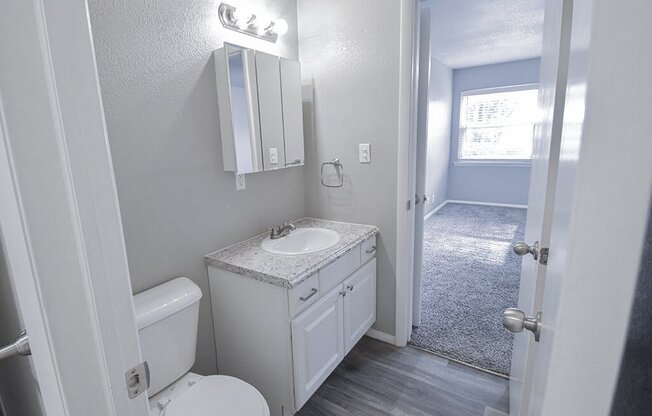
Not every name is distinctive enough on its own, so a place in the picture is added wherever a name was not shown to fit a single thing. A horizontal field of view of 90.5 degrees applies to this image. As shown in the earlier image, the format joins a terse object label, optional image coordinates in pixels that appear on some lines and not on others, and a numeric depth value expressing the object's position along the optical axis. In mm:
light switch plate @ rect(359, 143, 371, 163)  2059
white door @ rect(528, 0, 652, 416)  216
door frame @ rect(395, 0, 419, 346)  1820
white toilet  1200
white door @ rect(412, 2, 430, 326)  2008
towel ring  2176
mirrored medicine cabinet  1625
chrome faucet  1931
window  5449
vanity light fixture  1656
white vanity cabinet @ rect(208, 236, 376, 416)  1465
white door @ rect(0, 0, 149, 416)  431
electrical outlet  1823
